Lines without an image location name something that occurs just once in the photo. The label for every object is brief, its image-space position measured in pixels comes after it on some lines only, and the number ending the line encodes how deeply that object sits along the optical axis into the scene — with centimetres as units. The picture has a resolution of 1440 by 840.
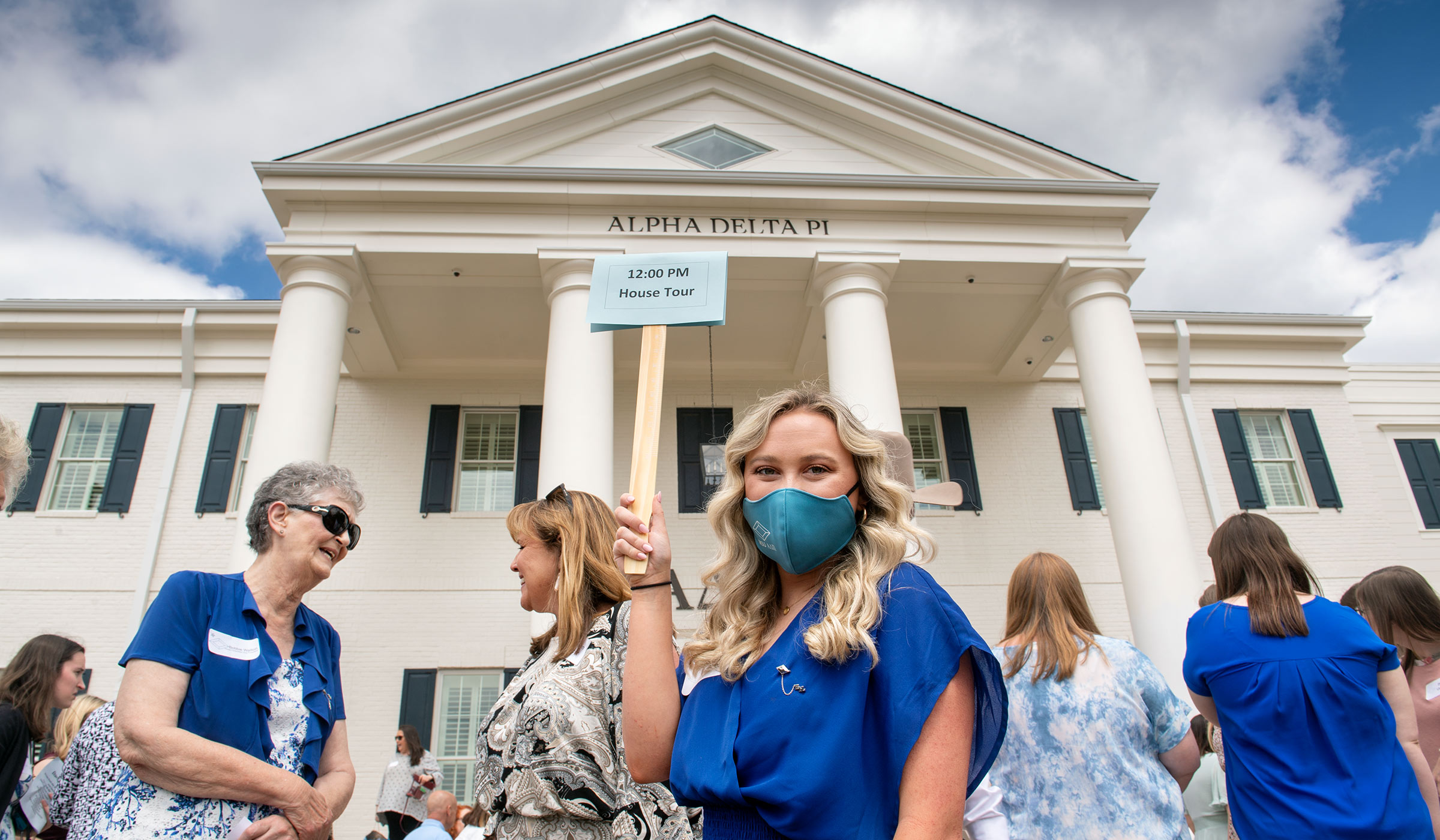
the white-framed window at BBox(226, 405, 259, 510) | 1142
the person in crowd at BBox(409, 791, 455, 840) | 660
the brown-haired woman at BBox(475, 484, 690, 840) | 228
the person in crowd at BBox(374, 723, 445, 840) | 858
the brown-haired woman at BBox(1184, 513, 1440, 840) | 248
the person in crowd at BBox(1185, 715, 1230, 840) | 377
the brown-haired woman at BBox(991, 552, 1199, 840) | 273
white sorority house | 959
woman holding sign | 147
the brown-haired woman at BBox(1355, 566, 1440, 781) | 336
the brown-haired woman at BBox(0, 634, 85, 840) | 311
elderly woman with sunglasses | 216
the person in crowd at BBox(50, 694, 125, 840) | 225
